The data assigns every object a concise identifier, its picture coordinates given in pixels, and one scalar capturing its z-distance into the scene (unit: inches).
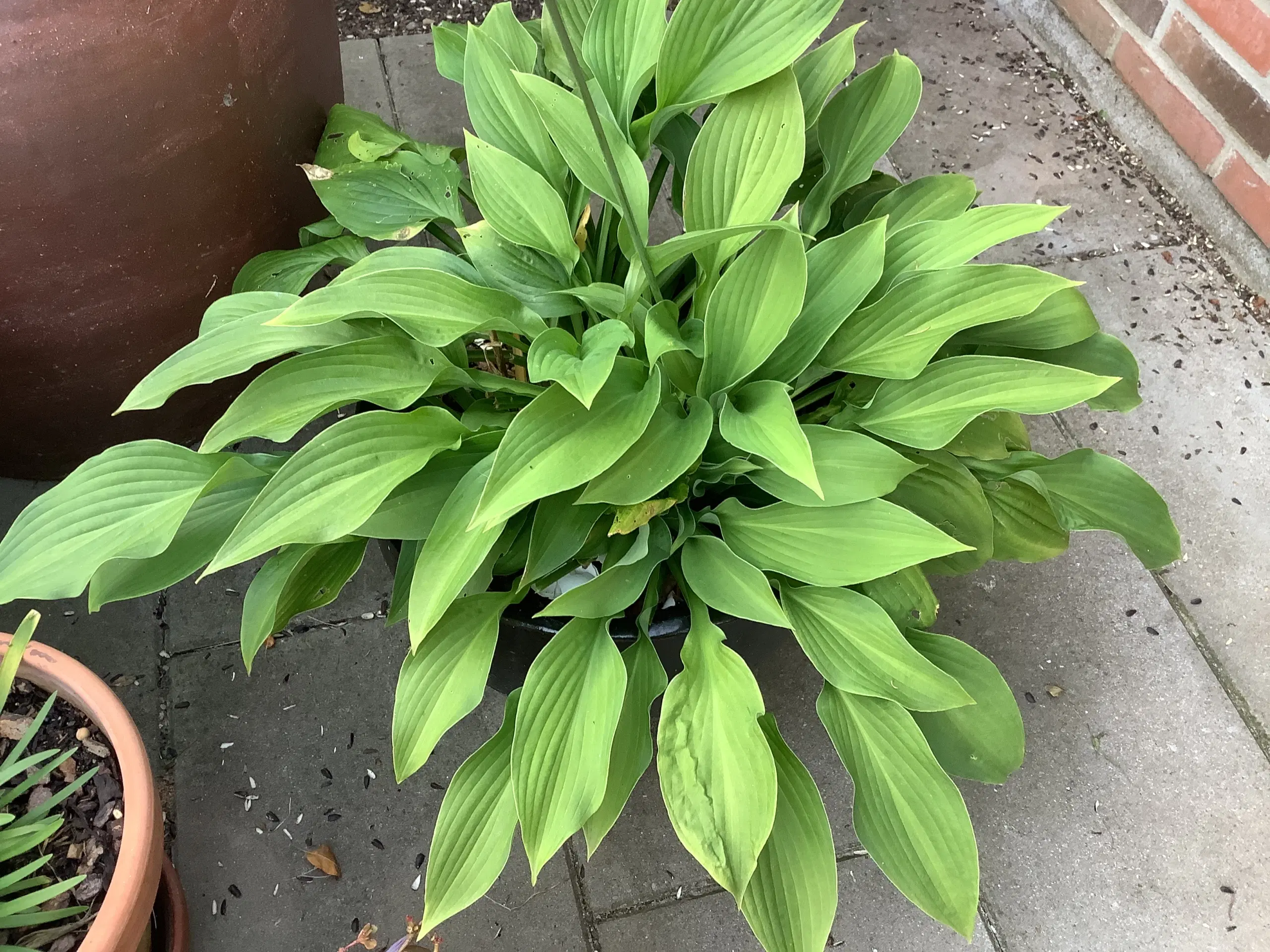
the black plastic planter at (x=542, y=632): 40.2
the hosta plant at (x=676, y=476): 34.1
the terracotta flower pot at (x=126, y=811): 32.7
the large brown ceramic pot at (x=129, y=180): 39.1
